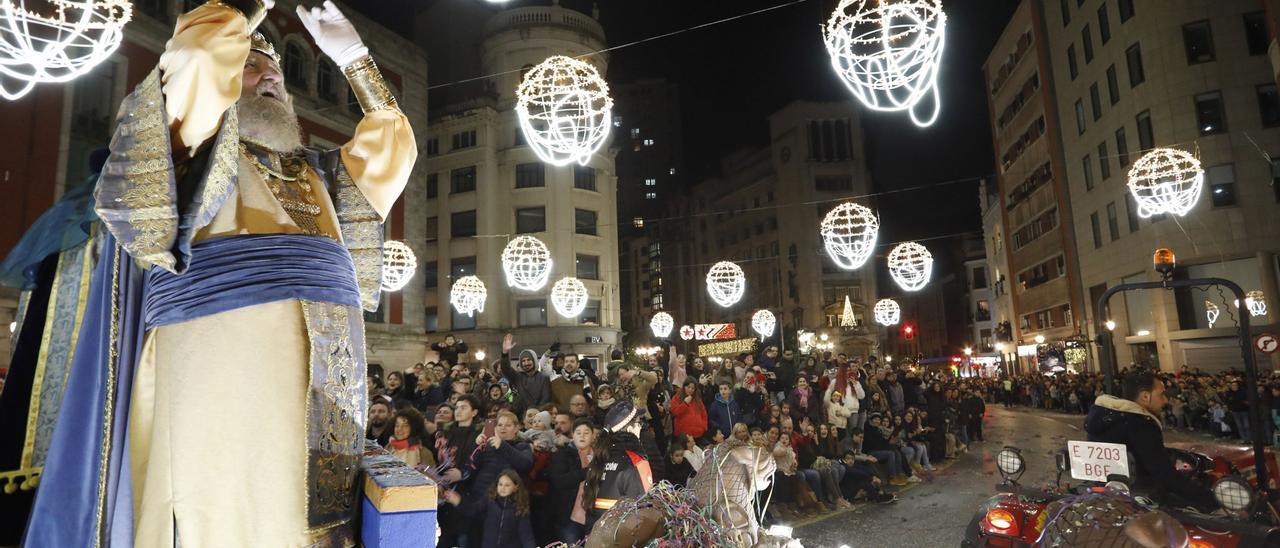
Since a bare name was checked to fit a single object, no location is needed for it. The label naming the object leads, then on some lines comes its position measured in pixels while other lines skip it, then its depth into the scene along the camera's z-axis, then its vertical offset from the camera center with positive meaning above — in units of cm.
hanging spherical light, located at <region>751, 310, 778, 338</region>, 2988 +155
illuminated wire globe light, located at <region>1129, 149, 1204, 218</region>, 1549 +366
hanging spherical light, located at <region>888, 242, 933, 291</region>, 1819 +234
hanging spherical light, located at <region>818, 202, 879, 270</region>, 1519 +267
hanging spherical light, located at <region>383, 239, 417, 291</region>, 1571 +257
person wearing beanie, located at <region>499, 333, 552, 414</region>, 1115 -30
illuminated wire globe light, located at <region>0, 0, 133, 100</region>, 653 +344
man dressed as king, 174 +7
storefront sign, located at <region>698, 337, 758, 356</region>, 3133 +49
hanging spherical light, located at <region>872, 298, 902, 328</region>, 2450 +144
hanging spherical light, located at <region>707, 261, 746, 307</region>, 2159 +239
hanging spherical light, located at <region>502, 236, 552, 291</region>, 1795 +277
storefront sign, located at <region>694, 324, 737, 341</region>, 4547 +190
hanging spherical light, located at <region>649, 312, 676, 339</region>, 2909 +156
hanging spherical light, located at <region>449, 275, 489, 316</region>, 2134 +232
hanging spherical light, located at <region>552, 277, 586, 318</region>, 2231 +228
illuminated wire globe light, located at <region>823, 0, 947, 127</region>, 757 +351
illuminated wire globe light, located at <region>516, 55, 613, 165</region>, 988 +398
